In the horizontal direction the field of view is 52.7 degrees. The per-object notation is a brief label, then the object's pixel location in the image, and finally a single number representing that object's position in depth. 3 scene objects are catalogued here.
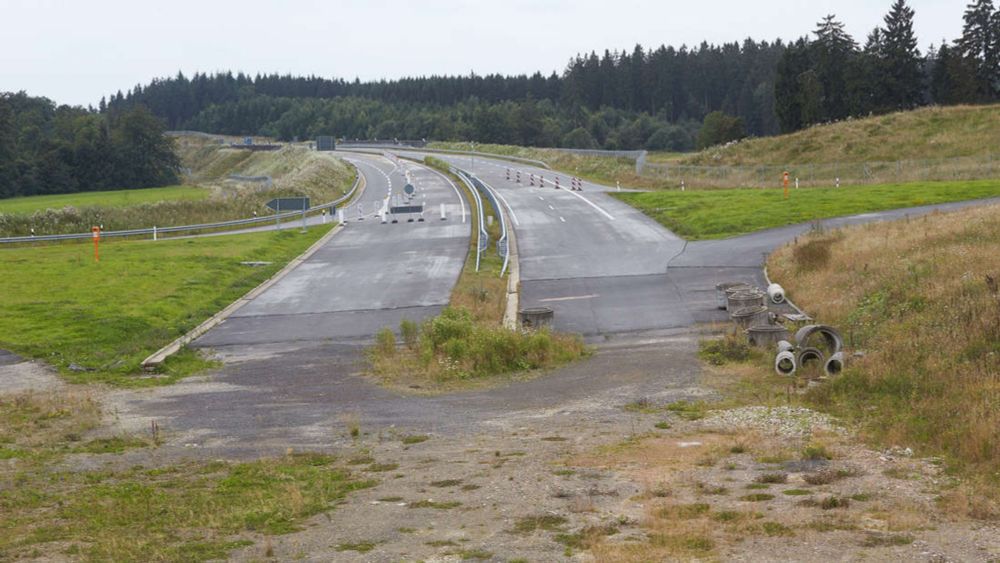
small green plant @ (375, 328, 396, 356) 24.41
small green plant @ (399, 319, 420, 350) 24.91
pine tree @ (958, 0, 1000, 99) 99.50
